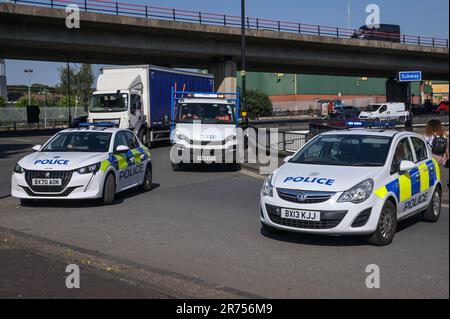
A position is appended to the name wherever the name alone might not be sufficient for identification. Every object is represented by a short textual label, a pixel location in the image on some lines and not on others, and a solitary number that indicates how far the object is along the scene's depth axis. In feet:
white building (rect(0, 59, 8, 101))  208.61
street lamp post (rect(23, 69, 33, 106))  255.62
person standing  40.73
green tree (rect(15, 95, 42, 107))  245.78
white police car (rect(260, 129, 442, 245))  24.94
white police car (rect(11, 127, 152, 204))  35.70
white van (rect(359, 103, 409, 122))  155.32
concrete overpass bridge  113.19
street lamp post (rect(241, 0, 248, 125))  85.56
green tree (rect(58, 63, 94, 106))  257.85
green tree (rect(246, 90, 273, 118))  242.78
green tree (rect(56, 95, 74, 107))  260.87
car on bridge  165.37
